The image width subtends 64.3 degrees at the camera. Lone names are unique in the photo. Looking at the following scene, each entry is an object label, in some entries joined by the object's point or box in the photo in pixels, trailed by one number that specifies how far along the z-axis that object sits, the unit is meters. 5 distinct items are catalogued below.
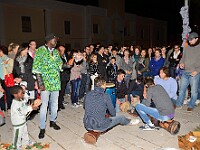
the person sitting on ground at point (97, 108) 3.09
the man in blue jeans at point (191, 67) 4.18
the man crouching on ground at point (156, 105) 3.35
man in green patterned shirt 3.25
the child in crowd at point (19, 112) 2.86
